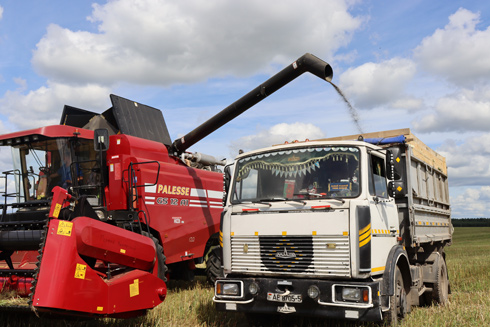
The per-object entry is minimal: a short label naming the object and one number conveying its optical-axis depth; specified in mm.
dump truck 5305
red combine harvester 5016
